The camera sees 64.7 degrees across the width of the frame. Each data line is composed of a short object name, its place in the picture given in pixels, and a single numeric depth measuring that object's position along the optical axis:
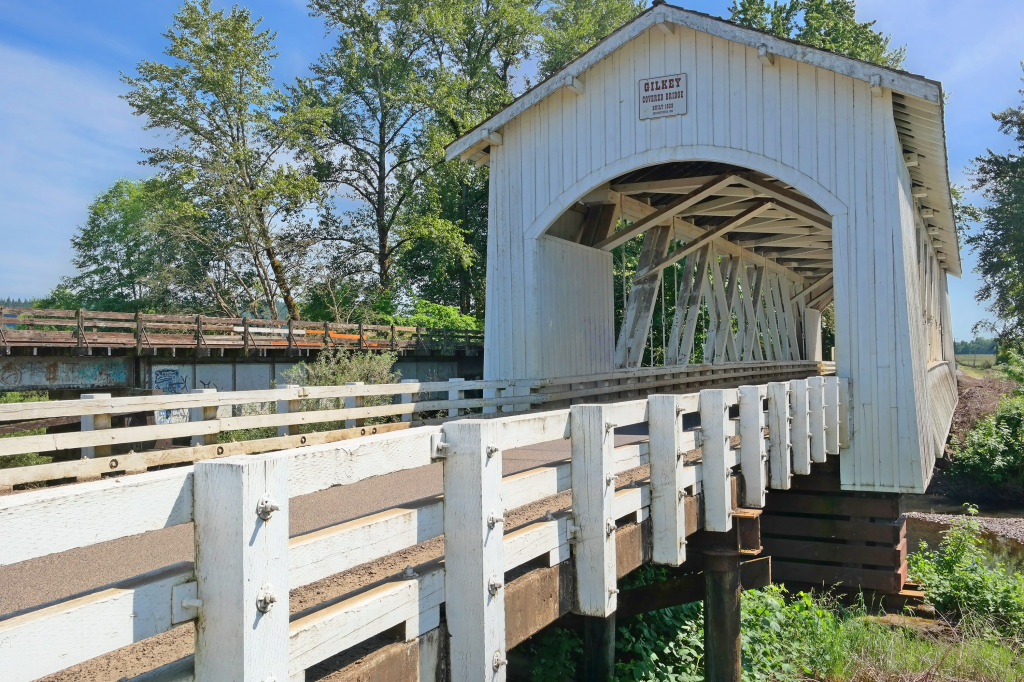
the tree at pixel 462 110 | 34.97
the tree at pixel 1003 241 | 44.69
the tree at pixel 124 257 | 35.18
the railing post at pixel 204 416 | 8.12
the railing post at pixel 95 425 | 7.42
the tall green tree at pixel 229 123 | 31.92
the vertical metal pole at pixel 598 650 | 6.87
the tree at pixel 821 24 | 39.44
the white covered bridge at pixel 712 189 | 10.59
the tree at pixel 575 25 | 38.41
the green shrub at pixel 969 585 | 10.82
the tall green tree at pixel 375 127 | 36.25
